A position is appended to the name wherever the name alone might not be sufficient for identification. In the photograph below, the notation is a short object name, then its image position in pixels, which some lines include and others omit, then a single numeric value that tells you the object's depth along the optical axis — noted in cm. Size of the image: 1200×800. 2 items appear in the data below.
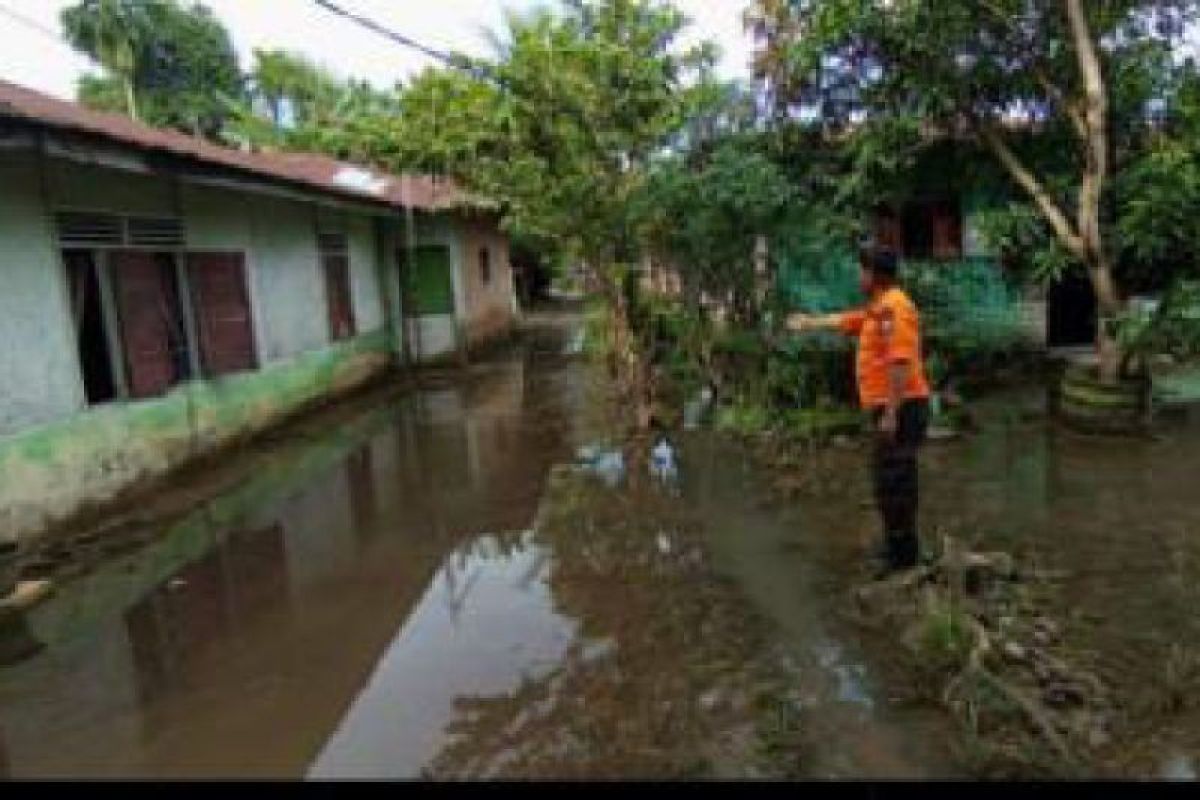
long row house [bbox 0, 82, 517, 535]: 727
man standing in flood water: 516
